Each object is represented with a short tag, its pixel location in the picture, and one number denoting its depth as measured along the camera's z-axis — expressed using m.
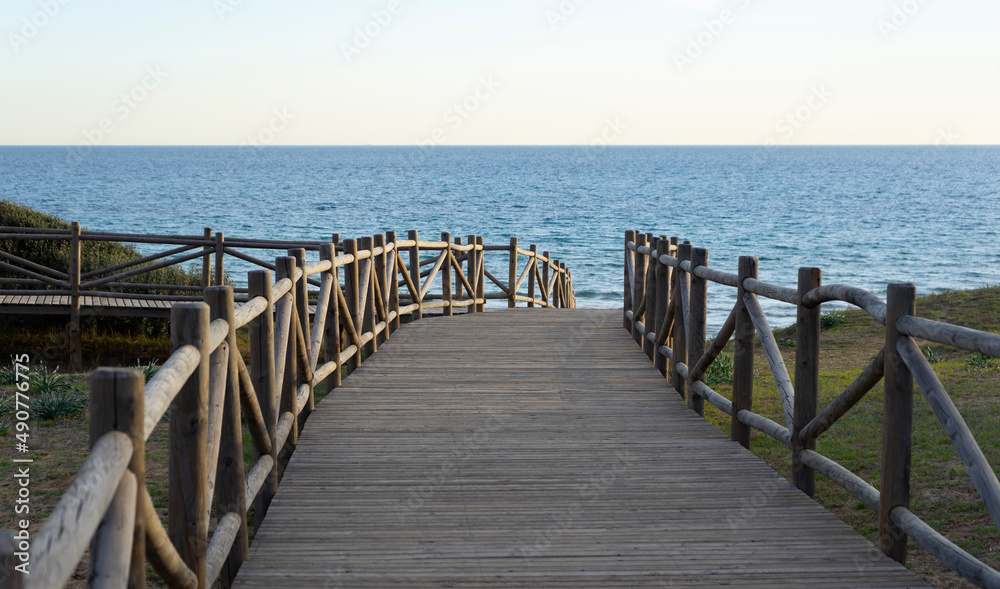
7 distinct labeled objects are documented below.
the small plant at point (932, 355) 9.65
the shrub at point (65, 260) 12.41
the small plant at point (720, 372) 9.13
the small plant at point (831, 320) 13.02
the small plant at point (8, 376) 8.43
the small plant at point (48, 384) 7.83
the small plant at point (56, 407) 7.16
